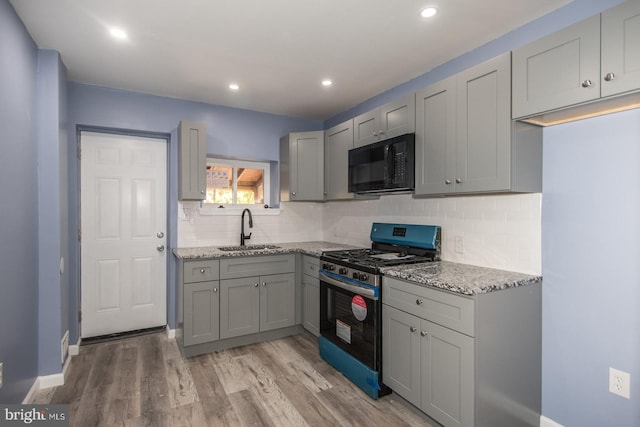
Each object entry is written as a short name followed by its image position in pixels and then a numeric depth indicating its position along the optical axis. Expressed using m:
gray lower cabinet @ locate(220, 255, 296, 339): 3.15
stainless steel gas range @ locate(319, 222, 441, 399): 2.34
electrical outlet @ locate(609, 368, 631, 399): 1.69
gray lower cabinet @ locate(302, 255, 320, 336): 3.24
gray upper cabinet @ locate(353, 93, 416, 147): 2.57
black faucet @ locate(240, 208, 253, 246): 3.72
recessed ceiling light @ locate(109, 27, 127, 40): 2.19
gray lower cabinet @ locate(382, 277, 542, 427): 1.76
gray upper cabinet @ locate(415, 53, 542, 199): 1.94
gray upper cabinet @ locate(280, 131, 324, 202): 3.76
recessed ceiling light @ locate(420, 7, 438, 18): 1.95
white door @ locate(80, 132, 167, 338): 3.29
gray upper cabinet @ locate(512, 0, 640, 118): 1.45
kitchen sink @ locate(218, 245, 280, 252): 3.51
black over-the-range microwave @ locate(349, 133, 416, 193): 2.50
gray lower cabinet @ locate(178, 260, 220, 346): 2.97
